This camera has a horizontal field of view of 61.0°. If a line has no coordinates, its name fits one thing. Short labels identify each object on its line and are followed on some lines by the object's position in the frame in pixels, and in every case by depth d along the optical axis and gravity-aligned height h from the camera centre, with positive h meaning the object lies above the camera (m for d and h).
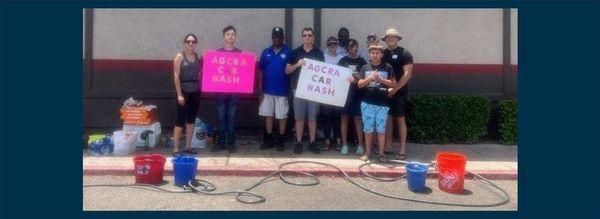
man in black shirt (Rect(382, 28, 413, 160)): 7.45 +0.51
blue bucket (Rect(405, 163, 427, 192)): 6.22 -0.82
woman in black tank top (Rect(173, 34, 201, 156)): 7.42 +0.32
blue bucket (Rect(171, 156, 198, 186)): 6.23 -0.76
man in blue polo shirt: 7.89 +0.44
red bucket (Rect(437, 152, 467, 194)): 6.20 -0.76
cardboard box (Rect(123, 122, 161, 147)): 8.34 -0.37
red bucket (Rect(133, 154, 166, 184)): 6.32 -0.77
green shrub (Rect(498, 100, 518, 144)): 9.21 -0.17
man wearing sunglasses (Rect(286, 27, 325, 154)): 7.78 +0.11
